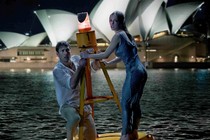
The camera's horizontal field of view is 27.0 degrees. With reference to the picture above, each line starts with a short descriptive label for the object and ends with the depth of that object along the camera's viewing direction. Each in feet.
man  13.85
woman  13.64
